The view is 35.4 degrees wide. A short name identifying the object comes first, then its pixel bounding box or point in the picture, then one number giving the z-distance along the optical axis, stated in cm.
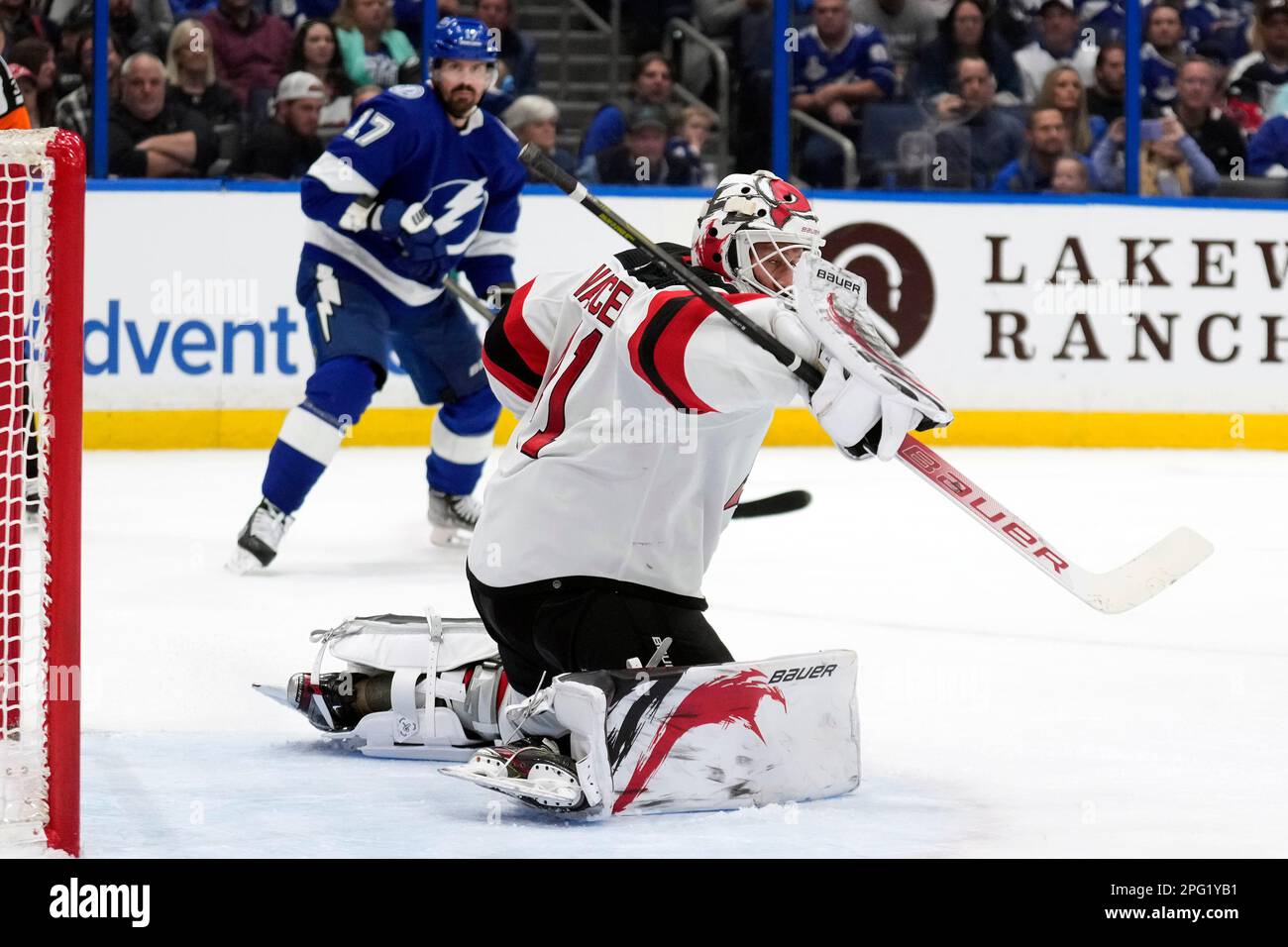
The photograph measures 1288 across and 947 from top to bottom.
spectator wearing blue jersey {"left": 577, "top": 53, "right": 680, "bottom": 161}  720
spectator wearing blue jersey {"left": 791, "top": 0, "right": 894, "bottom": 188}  723
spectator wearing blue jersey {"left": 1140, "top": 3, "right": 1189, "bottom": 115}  744
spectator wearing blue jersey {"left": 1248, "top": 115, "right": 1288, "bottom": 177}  746
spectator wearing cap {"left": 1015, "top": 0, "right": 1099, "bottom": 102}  736
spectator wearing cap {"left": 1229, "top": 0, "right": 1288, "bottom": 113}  757
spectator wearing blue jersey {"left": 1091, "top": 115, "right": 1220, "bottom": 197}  739
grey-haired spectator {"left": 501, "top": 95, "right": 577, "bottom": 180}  710
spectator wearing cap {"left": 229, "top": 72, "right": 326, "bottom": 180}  686
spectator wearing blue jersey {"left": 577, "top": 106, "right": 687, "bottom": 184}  720
